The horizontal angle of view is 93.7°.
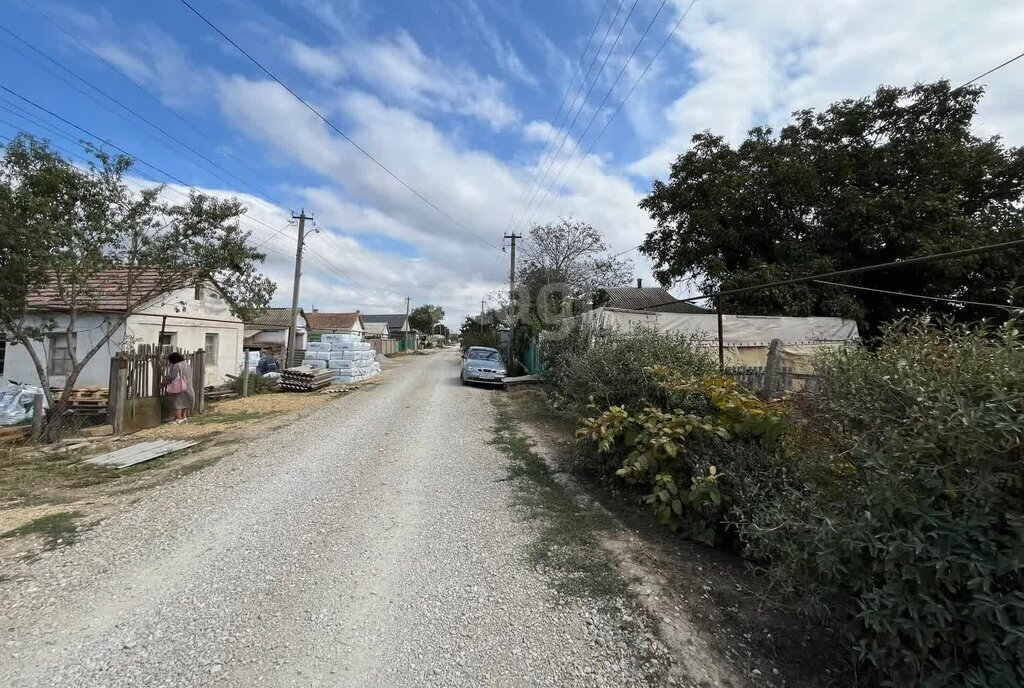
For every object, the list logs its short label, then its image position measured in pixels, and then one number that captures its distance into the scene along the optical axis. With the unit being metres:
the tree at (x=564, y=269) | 23.73
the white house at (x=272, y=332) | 32.47
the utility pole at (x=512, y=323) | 21.88
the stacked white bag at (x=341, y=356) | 18.03
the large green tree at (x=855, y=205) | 16.86
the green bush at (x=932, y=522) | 1.69
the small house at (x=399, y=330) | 62.74
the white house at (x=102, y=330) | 12.58
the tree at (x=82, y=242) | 8.13
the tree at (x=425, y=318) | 89.62
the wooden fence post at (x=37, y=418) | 8.89
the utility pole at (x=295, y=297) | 20.50
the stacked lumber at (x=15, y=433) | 9.13
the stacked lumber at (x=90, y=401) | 11.22
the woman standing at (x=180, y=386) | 10.52
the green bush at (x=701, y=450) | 3.65
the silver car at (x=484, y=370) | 16.45
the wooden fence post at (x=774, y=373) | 5.12
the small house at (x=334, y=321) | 46.00
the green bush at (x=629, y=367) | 5.51
